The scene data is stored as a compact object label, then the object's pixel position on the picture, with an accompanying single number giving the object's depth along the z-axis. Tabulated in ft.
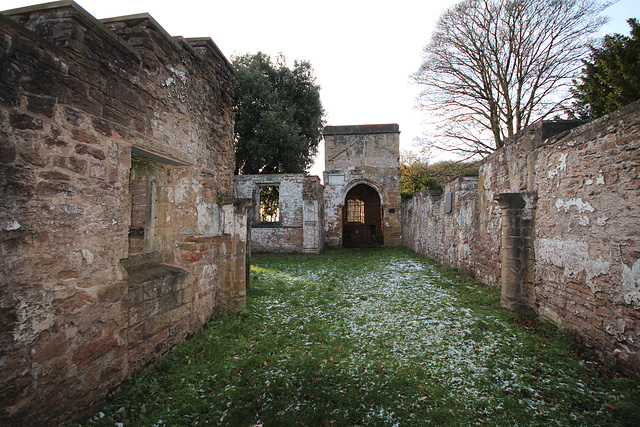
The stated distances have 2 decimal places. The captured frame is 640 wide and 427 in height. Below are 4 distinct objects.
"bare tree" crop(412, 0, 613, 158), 41.01
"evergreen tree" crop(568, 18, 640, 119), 32.07
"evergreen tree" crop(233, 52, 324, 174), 63.46
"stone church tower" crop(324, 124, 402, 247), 58.23
